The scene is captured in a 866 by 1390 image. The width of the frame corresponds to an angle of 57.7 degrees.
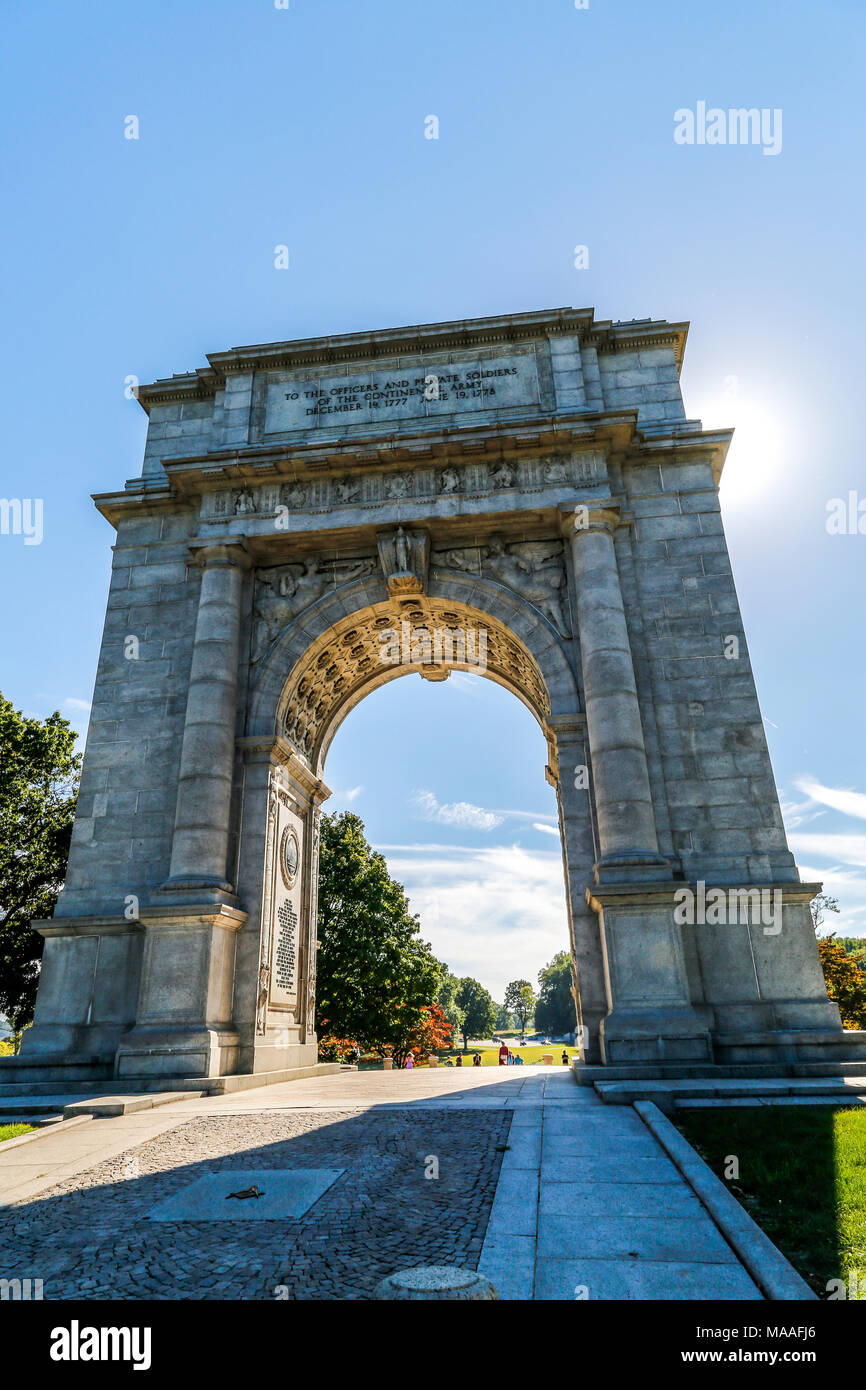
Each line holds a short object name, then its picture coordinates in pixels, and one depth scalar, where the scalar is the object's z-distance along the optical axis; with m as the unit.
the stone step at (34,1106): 12.20
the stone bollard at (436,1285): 4.13
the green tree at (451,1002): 149.24
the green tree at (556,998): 145.94
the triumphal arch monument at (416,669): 14.51
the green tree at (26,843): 29.83
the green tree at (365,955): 37.59
